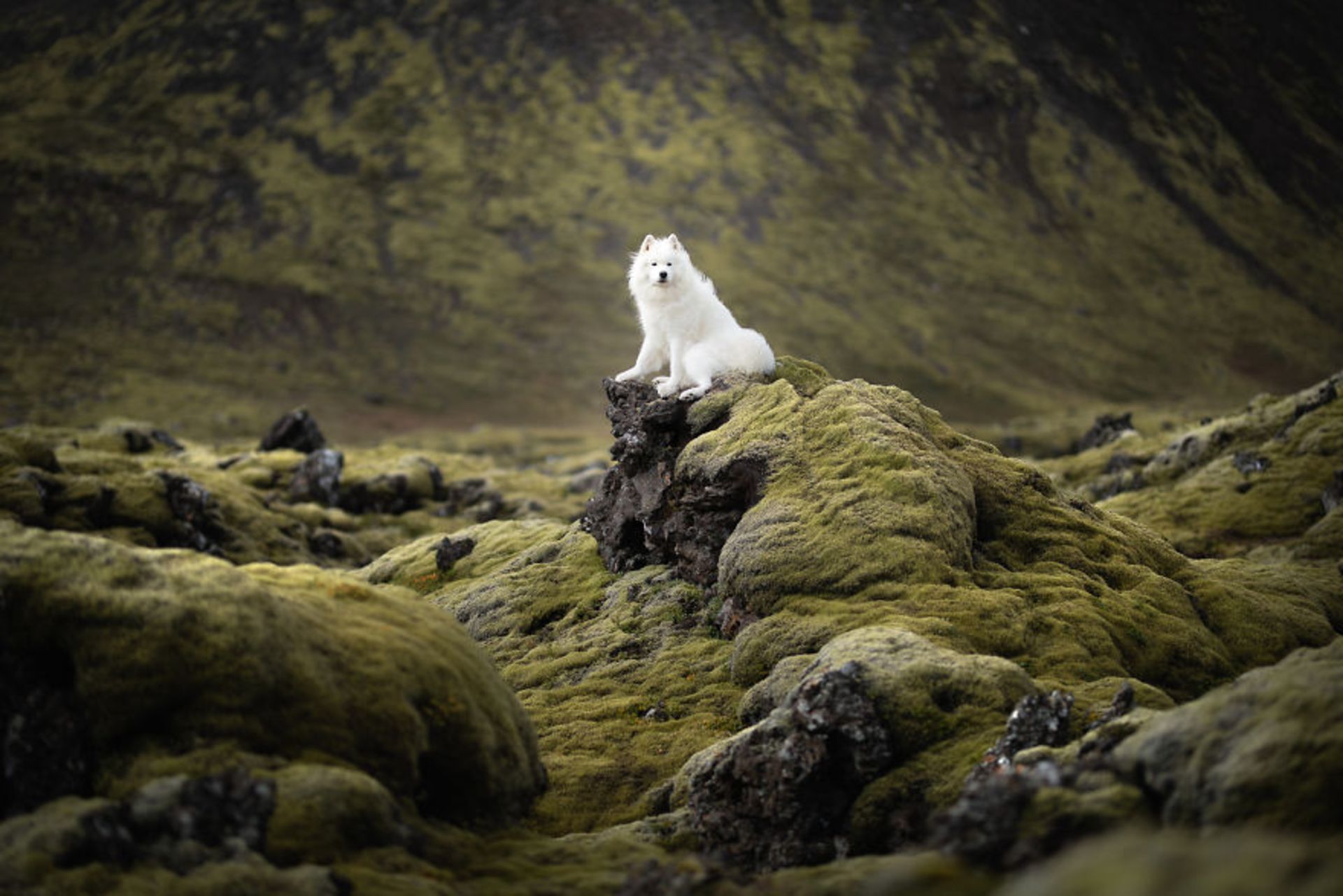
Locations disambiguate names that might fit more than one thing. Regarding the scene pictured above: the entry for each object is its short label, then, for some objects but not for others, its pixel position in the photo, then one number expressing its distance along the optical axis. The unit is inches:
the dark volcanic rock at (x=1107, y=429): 3545.8
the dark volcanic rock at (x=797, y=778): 583.2
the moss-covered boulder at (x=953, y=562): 823.7
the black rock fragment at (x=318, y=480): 2586.1
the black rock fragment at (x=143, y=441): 3063.5
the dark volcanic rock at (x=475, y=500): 2596.0
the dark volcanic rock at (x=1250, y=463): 2053.4
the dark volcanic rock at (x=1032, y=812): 404.8
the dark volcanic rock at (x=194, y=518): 1843.0
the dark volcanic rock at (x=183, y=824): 424.2
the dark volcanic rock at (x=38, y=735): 462.9
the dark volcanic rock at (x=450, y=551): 1433.3
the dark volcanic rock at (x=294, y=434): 3053.6
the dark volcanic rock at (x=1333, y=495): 1706.4
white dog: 999.6
